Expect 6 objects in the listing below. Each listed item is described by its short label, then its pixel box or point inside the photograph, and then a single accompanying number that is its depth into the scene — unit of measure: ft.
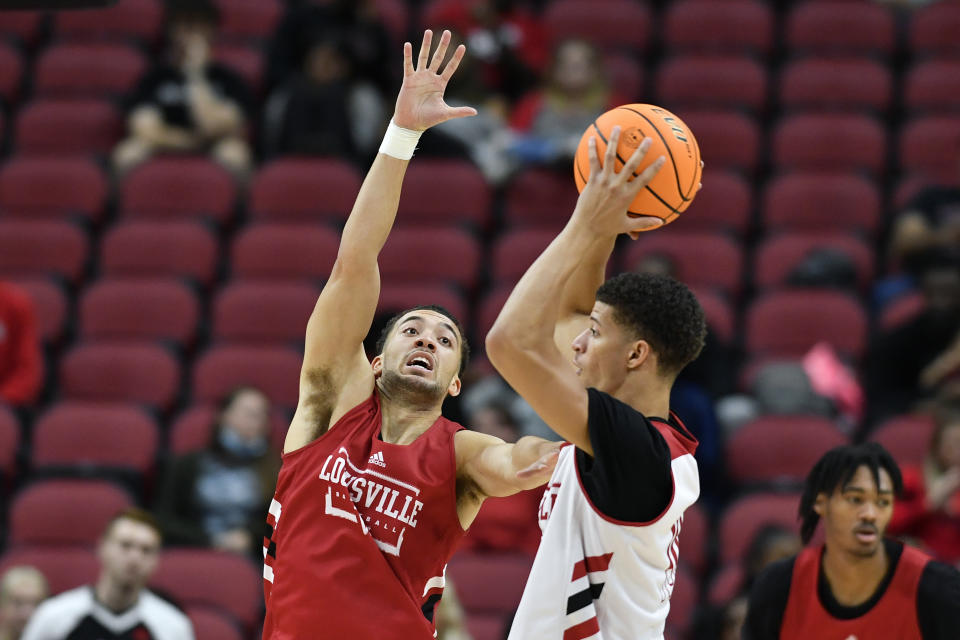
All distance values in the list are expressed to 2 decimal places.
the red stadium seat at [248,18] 79.10
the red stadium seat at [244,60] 75.25
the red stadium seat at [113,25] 78.74
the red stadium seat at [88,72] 75.05
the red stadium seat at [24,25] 79.66
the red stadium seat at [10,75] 76.07
